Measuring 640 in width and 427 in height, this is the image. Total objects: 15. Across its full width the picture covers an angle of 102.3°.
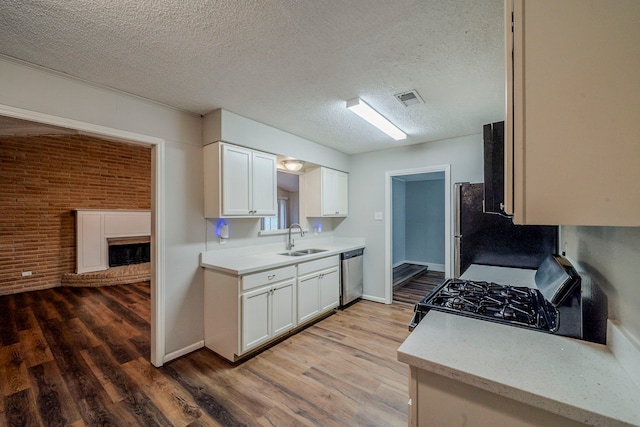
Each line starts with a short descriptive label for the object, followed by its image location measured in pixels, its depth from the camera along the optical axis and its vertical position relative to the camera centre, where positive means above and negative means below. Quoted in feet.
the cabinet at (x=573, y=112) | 2.07 +0.87
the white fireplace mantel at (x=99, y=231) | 16.71 -1.17
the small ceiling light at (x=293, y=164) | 11.92 +2.31
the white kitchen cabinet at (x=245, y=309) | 7.92 -3.16
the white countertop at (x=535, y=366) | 2.34 -1.71
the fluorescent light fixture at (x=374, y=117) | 7.73 +3.29
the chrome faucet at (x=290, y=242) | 12.17 -1.35
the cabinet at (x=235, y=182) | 8.60 +1.15
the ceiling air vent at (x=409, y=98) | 7.29 +3.41
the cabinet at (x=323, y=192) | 13.00 +1.10
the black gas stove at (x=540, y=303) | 3.44 -1.60
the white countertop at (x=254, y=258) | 8.27 -1.68
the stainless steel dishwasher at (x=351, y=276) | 12.50 -3.19
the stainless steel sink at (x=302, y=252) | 11.42 -1.78
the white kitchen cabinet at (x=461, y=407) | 2.59 -2.13
